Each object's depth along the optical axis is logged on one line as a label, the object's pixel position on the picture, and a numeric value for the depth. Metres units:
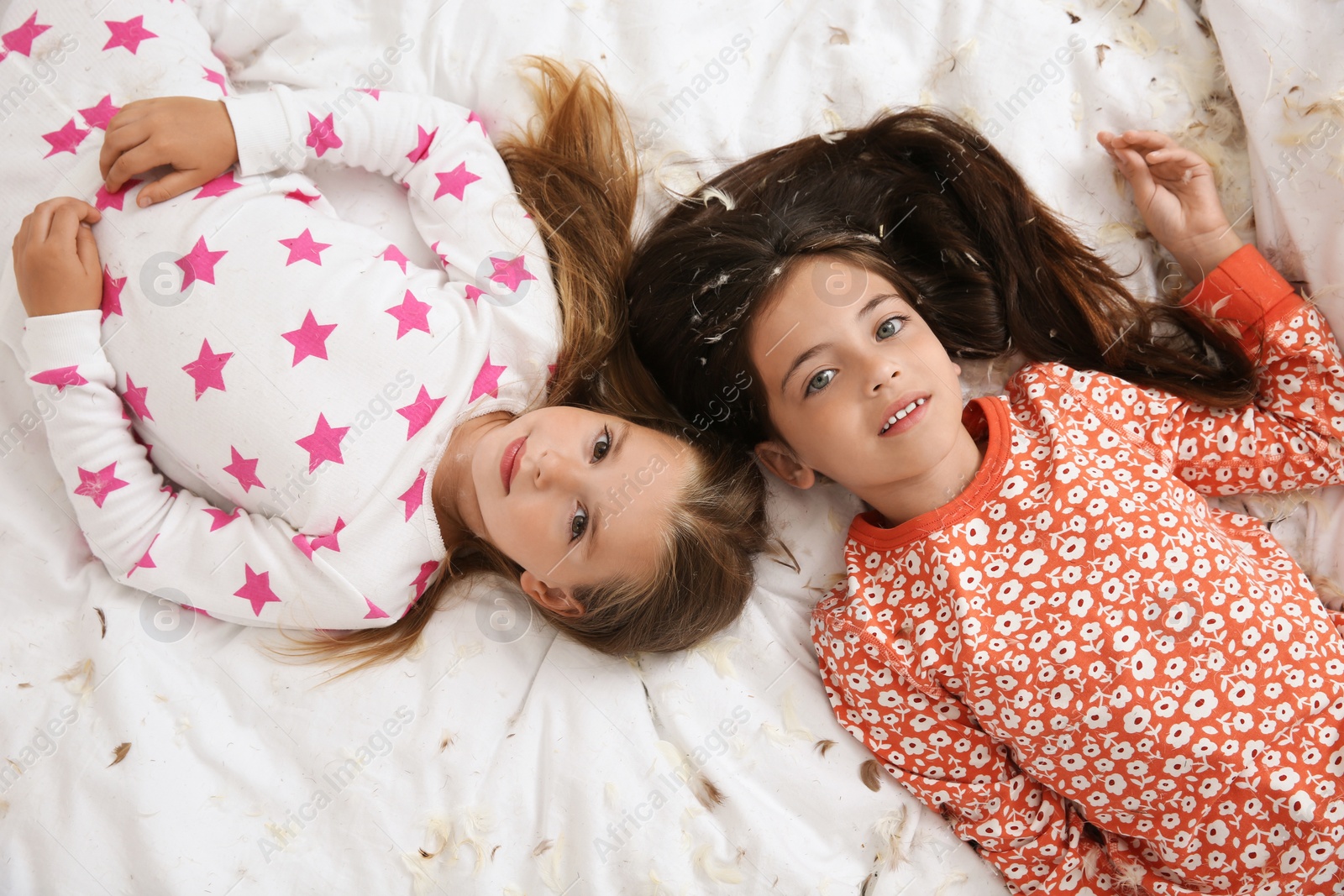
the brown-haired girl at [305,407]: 1.55
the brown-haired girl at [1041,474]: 1.46
